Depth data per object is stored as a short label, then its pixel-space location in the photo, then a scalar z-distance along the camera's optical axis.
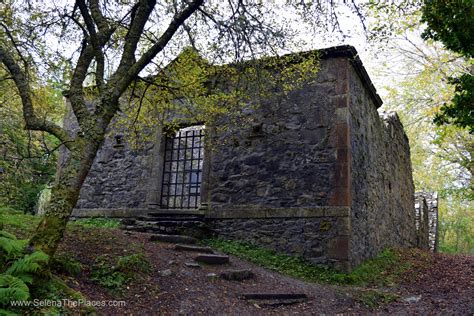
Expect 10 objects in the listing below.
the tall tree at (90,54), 4.43
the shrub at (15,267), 3.06
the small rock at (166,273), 5.30
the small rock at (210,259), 6.41
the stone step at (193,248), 6.86
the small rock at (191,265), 5.95
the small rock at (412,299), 6.10
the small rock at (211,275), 5.76
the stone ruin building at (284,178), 7.71
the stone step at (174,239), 7.26
